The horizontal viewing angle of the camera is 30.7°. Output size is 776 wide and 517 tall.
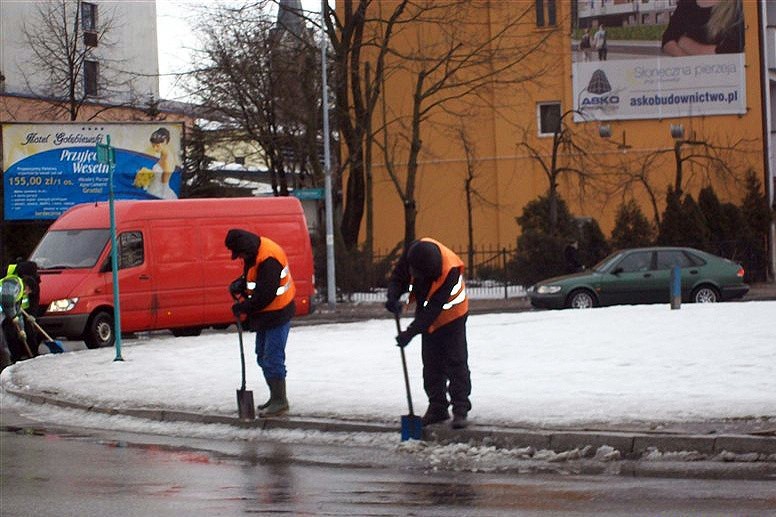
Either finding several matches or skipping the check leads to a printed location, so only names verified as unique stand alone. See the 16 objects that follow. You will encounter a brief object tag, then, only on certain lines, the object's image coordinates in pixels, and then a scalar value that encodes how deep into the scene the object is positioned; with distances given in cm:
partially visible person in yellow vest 1933
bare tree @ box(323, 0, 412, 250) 4025
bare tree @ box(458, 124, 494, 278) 4706
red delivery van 2241
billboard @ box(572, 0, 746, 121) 4591
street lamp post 3578
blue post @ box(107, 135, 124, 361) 1831
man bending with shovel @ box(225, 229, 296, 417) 1227
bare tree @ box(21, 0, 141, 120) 4050
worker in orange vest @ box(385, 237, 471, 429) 1067
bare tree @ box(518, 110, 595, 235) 4494
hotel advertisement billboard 3612
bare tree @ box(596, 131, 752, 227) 4609
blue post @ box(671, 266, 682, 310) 2217
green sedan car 2836
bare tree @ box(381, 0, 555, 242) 3984
